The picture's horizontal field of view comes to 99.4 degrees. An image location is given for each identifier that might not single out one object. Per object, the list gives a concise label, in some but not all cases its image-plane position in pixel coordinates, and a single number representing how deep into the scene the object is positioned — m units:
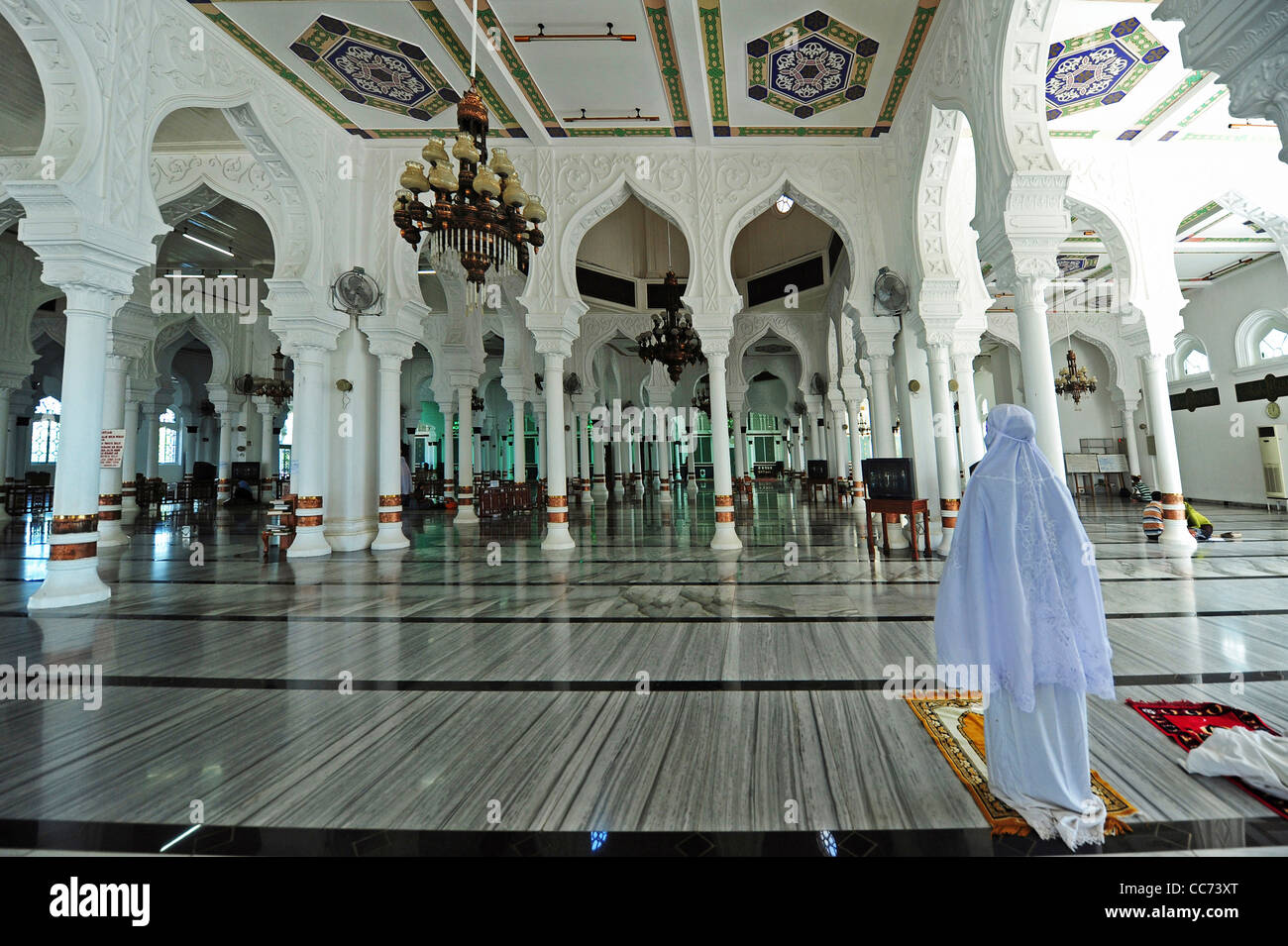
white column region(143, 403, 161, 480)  12.76
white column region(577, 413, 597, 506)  14.22
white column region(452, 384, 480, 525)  9.88
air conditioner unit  9.58
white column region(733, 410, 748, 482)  14.40
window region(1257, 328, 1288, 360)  9.85
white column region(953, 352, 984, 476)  6.33
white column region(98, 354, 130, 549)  7.47
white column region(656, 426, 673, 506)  13.85
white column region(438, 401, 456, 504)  12.55
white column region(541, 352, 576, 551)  6.53
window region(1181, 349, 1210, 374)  11.39
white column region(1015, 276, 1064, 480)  3.84
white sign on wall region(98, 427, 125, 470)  5.55
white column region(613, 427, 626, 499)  19.27
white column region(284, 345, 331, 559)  6.18
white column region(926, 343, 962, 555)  5.73
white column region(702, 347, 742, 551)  6.42
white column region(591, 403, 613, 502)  16.48
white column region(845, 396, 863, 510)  10.37
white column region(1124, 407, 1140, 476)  12.05
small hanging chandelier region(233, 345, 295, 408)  12.21
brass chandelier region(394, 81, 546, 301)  4.16
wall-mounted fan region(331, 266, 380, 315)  6.32
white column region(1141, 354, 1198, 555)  5.62
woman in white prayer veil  1.35
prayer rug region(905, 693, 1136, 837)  1.38
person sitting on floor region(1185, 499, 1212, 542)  6.12
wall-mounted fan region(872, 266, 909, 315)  6.09
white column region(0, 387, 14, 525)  9.52
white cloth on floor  1.47
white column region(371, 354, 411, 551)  6.77
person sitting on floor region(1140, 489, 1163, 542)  5.97
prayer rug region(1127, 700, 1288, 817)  1.79
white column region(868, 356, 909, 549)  6.89
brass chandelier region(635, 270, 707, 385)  9.29
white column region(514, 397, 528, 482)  11.42
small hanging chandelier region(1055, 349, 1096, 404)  11.52
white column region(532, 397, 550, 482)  13.87
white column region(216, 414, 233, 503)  13.52
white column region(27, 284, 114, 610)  3.94
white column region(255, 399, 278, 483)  14.69
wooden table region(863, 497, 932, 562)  5.19
